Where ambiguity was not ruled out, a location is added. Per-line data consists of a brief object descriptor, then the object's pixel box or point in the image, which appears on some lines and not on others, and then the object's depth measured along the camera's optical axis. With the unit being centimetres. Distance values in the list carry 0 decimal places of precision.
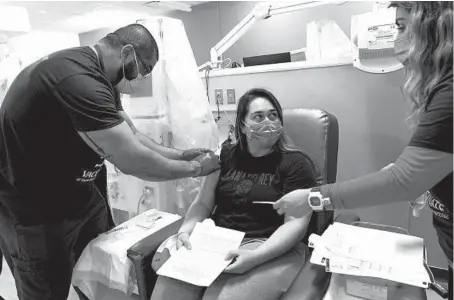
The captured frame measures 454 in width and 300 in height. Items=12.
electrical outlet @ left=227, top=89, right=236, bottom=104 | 238
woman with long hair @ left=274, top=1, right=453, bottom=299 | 79
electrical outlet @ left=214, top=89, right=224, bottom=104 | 243
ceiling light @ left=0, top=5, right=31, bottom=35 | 357
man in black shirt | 118
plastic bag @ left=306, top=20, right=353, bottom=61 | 212
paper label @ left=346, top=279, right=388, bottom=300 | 101
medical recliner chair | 157
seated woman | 122
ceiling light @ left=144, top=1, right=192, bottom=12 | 475
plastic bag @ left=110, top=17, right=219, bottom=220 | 195
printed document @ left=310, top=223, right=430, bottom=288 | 98
